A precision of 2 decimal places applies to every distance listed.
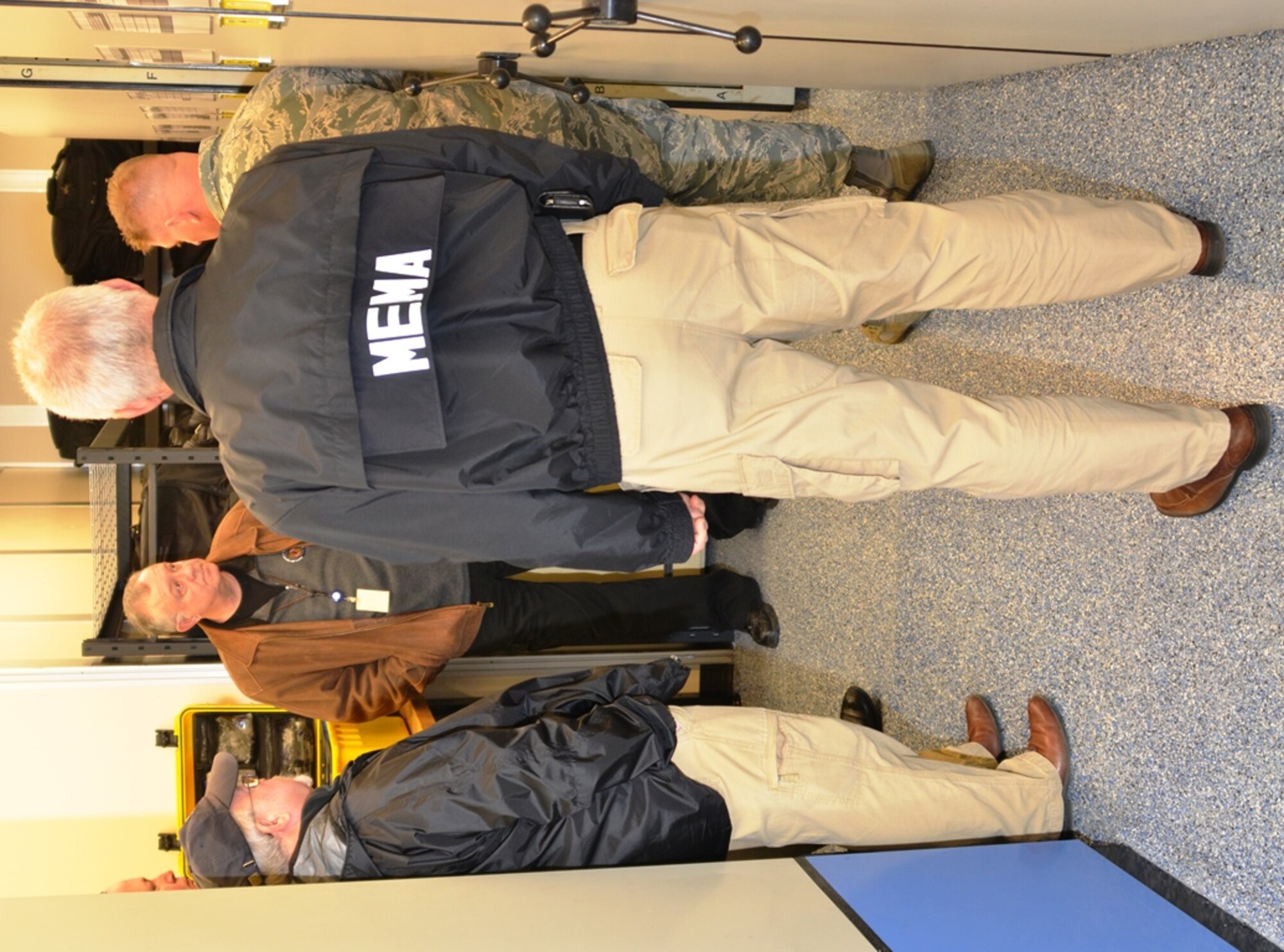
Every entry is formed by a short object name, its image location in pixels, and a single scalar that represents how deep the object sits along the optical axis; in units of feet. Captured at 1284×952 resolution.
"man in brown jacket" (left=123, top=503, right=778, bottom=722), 8.70
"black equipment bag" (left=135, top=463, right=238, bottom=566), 10.00
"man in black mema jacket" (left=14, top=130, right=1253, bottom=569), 4.76
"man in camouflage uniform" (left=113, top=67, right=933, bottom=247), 6.61
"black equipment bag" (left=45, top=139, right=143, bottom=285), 10.61
